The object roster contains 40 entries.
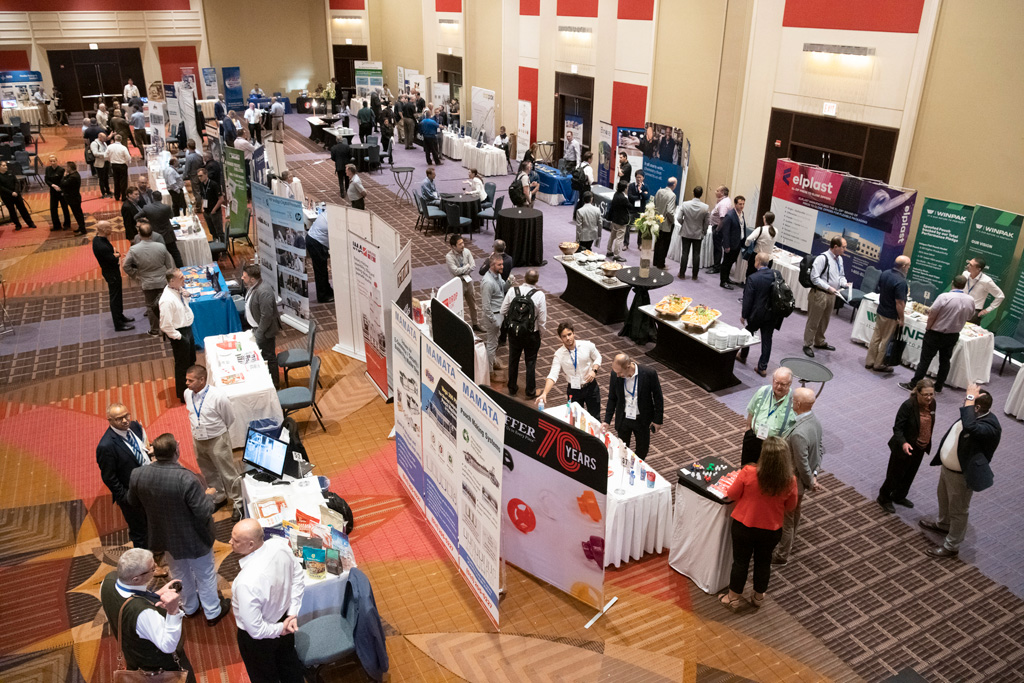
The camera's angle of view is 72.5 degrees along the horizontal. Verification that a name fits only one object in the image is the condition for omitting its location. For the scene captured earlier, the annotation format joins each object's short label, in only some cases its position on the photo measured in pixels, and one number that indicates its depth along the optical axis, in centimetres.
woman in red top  448
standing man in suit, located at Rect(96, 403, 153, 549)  510
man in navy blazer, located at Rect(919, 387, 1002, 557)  529
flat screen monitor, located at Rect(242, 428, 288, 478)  528
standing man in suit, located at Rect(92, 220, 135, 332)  883
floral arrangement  1051
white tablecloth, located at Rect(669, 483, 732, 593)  506
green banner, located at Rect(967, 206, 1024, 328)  870
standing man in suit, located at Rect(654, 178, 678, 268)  1170
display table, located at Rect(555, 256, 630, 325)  981
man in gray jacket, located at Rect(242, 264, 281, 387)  736
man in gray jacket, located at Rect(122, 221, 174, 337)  831
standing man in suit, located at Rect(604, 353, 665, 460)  586
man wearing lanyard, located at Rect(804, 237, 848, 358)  880
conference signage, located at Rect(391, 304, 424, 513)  570
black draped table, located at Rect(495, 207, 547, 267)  1212
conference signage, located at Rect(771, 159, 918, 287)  992
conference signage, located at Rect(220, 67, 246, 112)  2905
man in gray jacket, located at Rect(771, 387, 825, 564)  521
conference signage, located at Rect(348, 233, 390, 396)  793
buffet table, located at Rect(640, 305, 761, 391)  812
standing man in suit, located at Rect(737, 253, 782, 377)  806
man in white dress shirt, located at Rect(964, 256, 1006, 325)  817
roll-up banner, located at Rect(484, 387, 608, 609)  468
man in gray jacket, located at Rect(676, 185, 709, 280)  1109
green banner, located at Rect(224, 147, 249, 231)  1141
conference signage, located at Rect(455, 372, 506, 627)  442
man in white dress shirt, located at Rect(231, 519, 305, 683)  378
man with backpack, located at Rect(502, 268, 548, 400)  743
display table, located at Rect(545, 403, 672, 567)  533
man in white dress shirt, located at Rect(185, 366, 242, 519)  564
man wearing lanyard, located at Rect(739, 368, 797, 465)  558
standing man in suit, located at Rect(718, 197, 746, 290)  1077
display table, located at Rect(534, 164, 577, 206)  1628
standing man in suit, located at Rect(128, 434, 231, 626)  453
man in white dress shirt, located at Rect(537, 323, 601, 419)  631
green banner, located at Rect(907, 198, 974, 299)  926
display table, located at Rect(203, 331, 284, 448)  670
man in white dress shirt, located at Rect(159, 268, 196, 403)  727
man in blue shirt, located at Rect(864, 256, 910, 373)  812
